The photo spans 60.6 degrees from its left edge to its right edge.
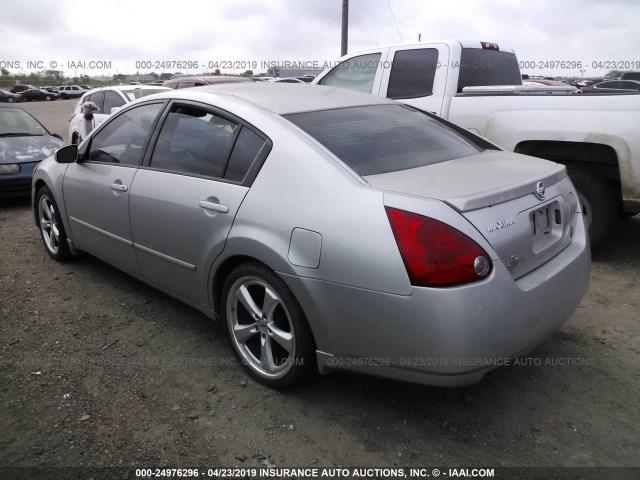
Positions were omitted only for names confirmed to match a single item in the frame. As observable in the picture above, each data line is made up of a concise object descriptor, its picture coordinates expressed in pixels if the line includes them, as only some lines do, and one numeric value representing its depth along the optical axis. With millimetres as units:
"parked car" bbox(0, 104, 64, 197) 6969
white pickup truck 4207
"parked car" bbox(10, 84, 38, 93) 46062
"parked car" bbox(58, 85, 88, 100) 46881
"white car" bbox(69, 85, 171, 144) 9727
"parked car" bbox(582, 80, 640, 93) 12692
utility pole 17953
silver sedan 2193
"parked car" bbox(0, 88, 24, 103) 40344
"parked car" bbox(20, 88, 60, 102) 44500
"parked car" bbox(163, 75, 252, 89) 11749
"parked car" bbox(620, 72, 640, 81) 16748
